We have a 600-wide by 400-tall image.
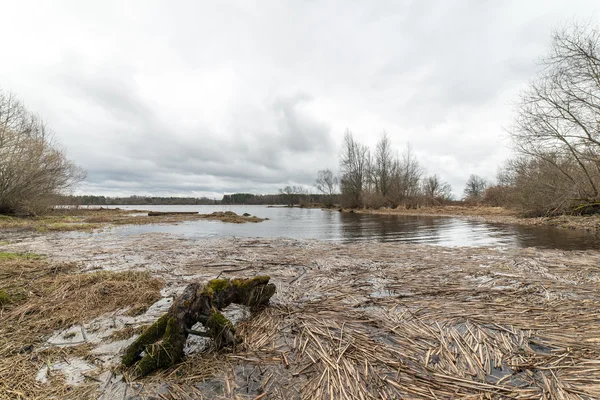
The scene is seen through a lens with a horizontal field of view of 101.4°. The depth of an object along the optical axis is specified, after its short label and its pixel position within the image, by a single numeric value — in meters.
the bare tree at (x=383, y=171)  57.38
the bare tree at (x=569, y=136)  15.00
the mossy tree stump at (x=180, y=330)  2.68
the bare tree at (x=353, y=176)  60.54
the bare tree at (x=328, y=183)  83.84
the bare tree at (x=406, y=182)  53.06
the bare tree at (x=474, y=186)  86.86
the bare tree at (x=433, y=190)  54.35
